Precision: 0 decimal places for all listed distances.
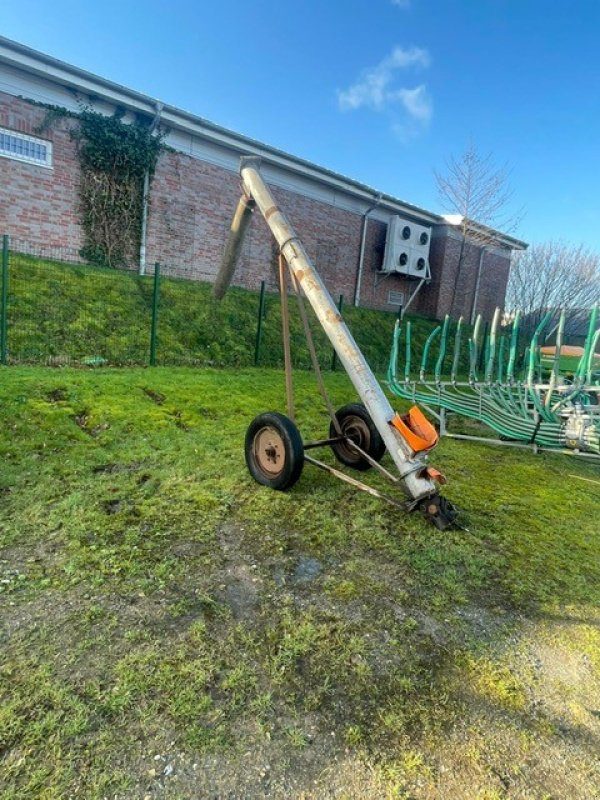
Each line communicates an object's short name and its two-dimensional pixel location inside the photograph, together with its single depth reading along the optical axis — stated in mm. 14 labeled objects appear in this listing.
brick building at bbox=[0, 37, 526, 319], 10695
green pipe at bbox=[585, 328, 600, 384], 4586
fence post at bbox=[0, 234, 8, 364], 6887
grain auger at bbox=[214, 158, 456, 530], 3113
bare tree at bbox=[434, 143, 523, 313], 19344
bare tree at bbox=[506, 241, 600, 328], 24984
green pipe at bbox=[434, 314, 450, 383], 5795
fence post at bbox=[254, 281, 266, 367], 9899
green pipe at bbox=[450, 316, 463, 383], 6108
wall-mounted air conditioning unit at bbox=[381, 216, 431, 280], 18438
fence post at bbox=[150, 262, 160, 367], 8281
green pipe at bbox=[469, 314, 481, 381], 5444
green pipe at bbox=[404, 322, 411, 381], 6443
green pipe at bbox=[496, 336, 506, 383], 6419
